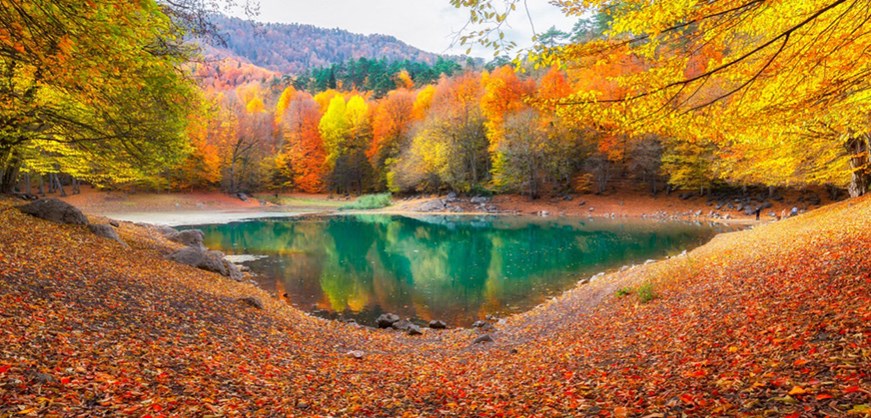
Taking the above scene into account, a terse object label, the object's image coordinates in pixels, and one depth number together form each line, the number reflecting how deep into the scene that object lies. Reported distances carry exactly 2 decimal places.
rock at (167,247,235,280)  13.60
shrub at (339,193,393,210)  56.59
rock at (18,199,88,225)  12.05
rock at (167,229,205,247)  18.75
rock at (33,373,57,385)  3.87
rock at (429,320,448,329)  12.12
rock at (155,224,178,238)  19.82
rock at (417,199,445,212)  51.75
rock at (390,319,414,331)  11.85
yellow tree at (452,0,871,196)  5.21
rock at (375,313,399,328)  12.18
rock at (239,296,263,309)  10.24
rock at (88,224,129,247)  12.55
